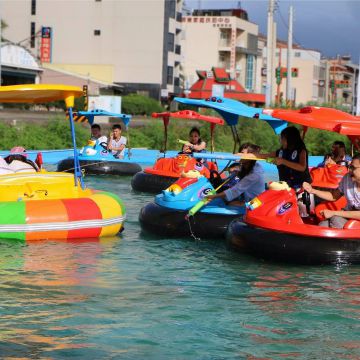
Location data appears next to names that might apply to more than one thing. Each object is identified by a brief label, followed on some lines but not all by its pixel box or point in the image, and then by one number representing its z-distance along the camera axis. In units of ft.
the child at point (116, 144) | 62.03
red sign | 213.46
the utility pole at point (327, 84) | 326.20
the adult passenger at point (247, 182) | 35.12
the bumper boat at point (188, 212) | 35.12
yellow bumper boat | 33.81
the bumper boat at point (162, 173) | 50.78
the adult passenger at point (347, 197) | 30.50
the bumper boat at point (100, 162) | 60.75
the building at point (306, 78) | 362.53
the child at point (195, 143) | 51.85
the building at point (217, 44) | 281.54
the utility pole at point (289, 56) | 152.04
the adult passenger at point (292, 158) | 34.09
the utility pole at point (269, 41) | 135.28
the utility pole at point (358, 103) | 86.12
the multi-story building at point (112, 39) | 228.22
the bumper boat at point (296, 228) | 29.91
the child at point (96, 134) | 62.28
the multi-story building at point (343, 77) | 383.65
